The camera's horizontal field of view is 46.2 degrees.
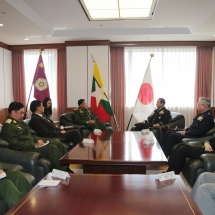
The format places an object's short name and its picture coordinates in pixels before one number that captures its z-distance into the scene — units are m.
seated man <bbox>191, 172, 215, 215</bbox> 1.83
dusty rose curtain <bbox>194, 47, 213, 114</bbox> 6.86
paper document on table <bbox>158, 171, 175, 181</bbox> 2.01
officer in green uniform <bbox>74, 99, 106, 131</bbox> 5.54
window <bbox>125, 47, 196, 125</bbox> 6.96
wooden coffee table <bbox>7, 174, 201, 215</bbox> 1.52
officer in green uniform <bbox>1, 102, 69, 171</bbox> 3.17
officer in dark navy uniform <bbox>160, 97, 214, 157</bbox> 4.05
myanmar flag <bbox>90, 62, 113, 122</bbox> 5.97
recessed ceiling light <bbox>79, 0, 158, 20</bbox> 4.35
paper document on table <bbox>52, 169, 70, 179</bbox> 2.05
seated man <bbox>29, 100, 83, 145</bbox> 4.11
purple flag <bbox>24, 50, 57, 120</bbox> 7.26
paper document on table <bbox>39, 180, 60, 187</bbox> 1.89
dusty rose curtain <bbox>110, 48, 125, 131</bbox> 7.01
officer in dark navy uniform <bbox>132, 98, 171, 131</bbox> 5.49
